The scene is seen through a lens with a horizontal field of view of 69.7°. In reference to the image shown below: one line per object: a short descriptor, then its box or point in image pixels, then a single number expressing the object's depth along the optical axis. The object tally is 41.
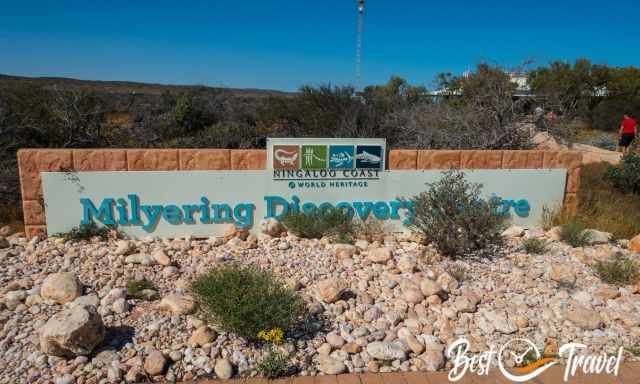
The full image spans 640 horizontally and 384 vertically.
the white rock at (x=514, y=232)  6.39
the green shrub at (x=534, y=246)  5.57
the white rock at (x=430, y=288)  4.34
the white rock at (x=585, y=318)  4.01
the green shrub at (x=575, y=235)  5.88
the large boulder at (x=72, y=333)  3.15
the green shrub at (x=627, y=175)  9.40
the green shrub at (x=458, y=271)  4.77
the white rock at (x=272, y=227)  5.88
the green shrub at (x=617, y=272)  4.87
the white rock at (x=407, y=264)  4.91
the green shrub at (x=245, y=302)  3.43
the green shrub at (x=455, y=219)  5.38
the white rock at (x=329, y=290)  4.19
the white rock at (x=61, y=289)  4.08
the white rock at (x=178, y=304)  3.90
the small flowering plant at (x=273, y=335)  3.35
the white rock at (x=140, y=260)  4.92
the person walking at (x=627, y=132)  16.17
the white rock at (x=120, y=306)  3.88
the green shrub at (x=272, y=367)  3.21
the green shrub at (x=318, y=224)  5.84
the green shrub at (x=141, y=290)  4.15
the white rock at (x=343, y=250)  5.18
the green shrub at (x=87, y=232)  5.57
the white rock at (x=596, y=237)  5.98
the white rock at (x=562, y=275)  4.83
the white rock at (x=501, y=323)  3.91
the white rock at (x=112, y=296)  4.00
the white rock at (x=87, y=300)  3.93
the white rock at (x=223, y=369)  3.22
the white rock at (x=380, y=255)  5.10
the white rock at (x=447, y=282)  4.54
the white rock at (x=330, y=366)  3.31
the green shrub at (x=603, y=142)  20.38
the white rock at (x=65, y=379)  3.05
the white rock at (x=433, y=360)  3.42
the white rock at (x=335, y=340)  3.59
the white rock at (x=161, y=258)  4.97
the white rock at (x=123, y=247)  5.18
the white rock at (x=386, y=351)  3.49
